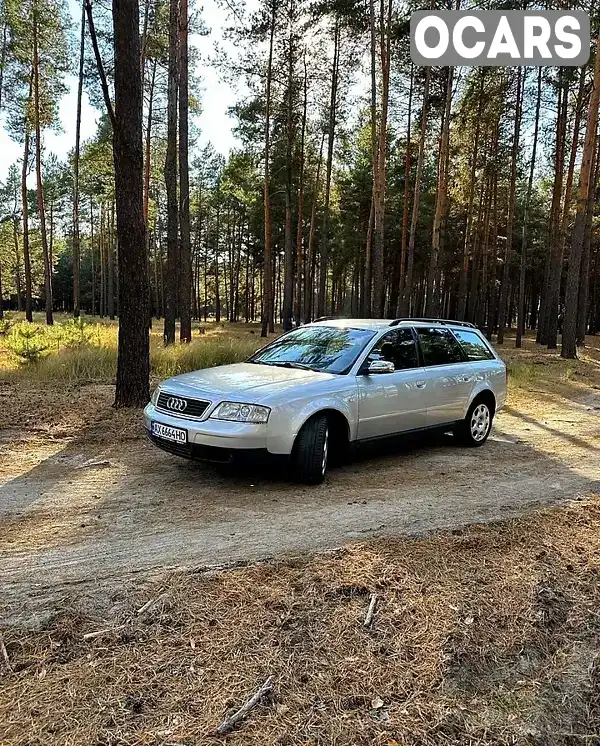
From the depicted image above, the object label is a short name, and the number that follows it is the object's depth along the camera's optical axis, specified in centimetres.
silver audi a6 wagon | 517
